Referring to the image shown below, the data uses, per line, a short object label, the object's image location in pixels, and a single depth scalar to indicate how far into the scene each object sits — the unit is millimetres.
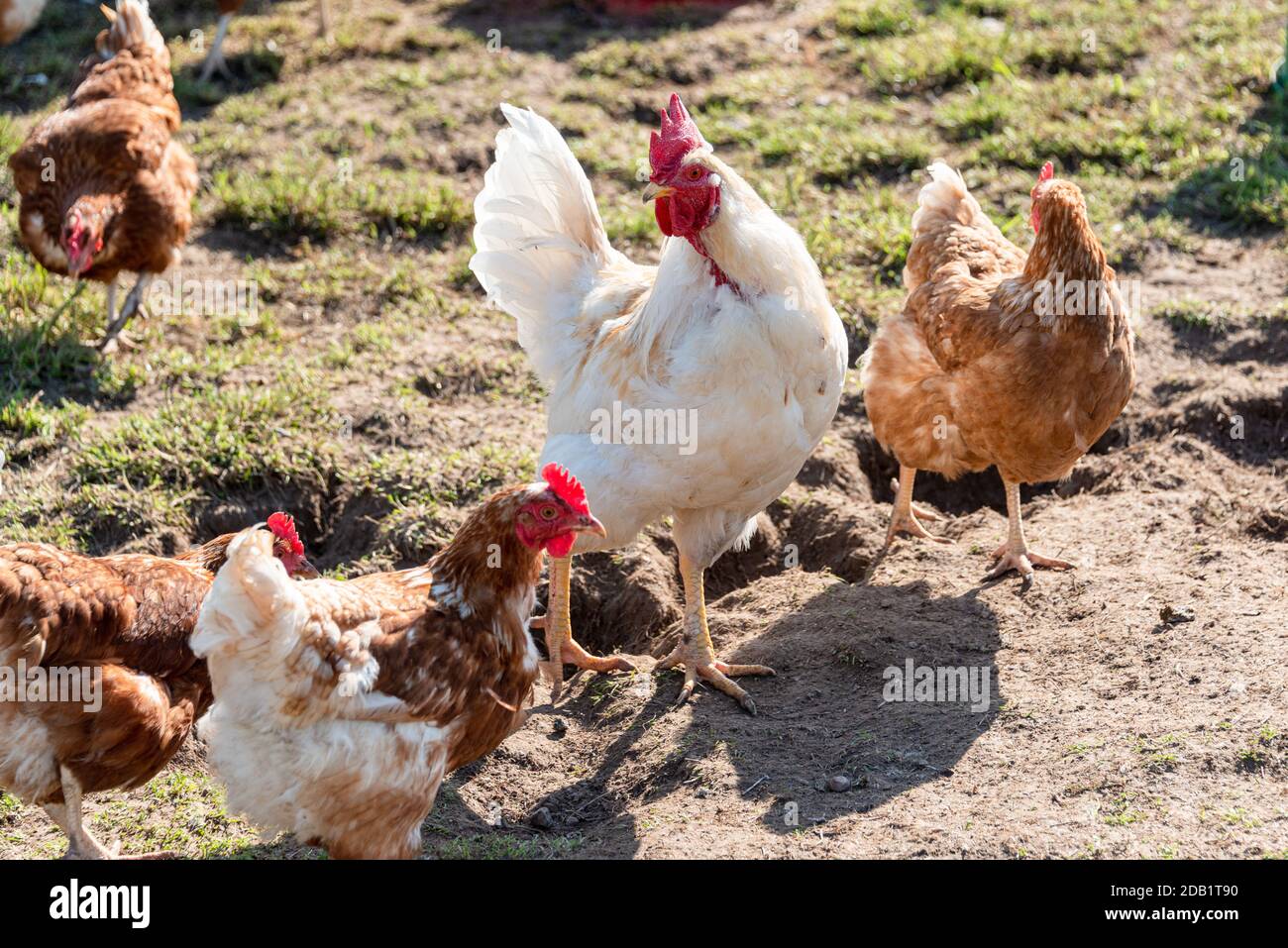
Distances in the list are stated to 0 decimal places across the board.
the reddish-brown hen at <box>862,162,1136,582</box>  5527
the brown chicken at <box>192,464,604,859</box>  3762
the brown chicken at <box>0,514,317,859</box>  4121
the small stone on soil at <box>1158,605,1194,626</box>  5336
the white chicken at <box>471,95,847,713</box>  4859
